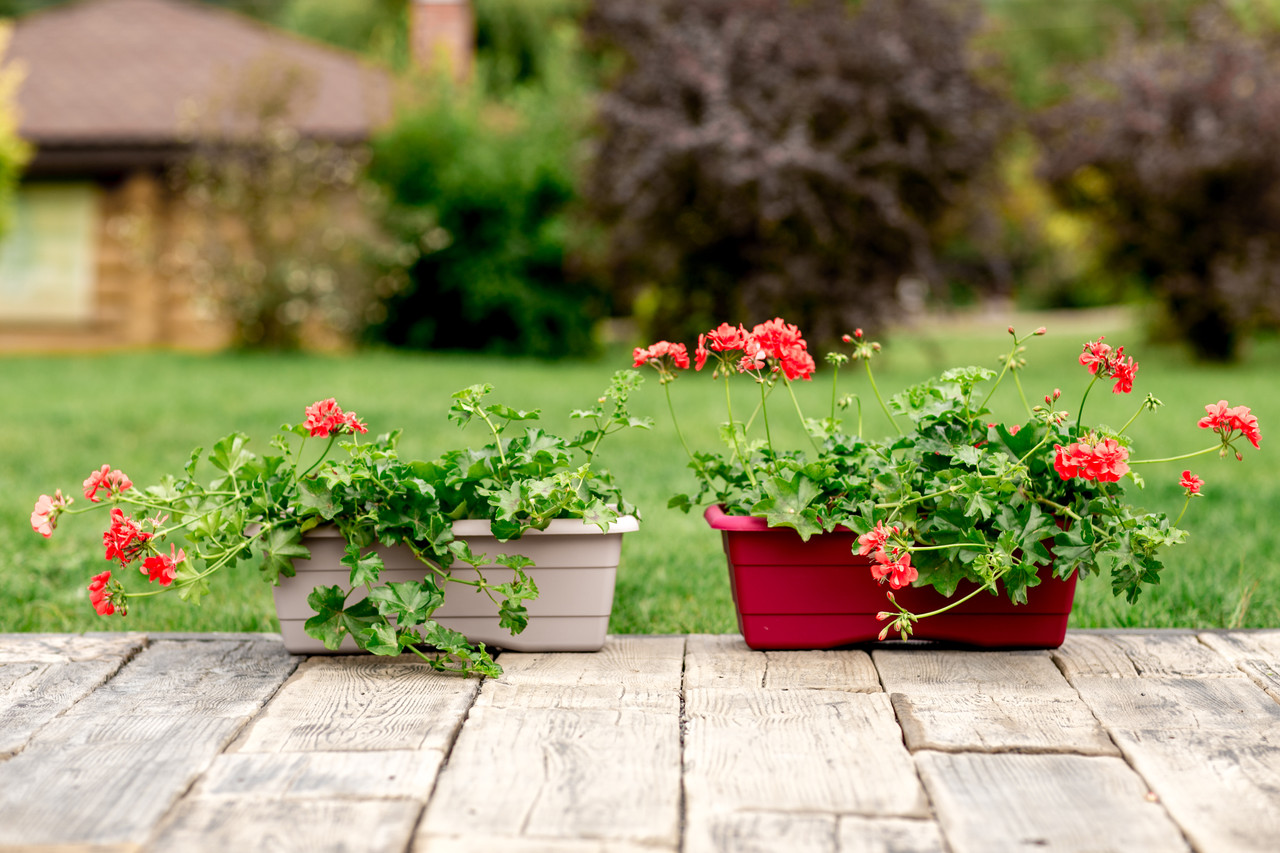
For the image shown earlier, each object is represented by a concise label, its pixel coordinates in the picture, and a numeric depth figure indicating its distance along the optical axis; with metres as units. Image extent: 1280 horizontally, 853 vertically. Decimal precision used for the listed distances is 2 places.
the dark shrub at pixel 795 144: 9.26
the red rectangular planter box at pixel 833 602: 2.34
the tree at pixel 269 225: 10.58
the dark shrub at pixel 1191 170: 10.23
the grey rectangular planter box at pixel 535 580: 2.32
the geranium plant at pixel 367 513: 2.19
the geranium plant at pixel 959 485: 2.16
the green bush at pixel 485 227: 11.57
